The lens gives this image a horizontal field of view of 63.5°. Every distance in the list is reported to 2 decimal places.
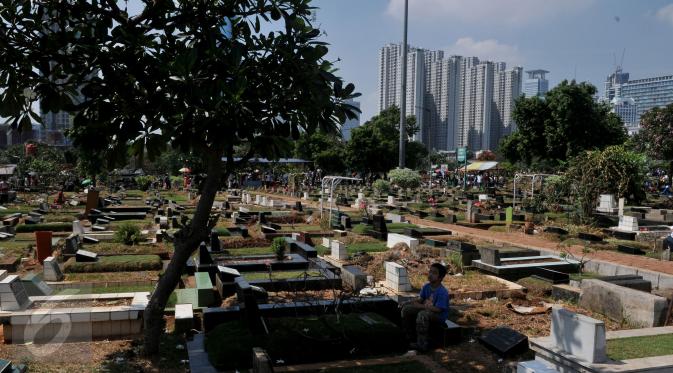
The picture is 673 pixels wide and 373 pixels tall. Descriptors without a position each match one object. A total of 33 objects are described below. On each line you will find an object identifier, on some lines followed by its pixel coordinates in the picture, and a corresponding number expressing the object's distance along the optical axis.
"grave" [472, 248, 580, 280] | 12.77
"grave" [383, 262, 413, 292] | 11.25
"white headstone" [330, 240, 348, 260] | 14.72
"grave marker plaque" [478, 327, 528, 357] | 7.32
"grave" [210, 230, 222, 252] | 14.91
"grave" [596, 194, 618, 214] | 25.67
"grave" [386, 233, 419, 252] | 15.46
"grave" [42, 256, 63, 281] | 11.41
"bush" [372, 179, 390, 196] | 39.59
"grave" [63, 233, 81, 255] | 14.20
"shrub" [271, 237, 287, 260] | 13.20
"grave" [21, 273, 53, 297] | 9.13
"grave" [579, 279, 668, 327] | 8.61
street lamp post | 38.28
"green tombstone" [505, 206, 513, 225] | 22.97
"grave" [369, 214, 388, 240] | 18.53
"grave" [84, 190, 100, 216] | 24.19
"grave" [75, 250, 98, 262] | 13.01
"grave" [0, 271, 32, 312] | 7.81
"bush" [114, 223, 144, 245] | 16.41
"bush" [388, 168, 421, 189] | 37.34
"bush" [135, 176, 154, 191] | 49.00
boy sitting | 7.48
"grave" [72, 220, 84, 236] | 17.30
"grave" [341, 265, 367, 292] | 10.84
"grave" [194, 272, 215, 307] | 9.75
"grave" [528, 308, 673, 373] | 5.80
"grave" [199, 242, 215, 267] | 12.38
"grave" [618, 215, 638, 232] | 20.28
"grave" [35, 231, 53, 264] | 13.69
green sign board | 45.00
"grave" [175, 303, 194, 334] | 8.06
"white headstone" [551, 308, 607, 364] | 5.81
